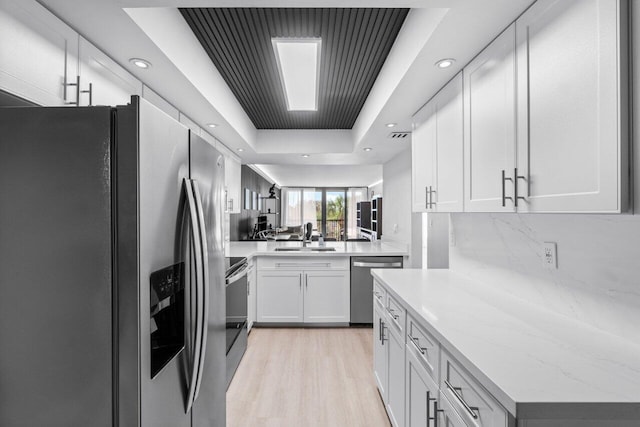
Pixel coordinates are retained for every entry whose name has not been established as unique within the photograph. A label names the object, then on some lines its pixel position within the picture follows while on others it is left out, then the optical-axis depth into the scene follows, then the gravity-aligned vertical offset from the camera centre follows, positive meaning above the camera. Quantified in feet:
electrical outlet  4.72 -0.62
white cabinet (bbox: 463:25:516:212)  4.44 +1.33
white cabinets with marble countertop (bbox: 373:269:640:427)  2.67 -1.48
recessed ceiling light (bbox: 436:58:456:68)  5.65 +2.66
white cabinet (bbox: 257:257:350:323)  12.73 -2.91
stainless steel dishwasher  12.69 -3.06
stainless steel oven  8.46 -2.79
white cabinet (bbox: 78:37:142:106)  4.83 +2.23
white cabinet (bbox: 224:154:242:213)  12.85 +1.34
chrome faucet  14.93 -0.94
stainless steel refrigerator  3.00 -0.48
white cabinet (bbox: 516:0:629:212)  2.90 +1.10
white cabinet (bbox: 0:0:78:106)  3.68 +1.99
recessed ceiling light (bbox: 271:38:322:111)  7.13 +3.68
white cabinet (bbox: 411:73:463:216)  6.04 +1.31
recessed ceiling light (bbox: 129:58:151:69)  5.72 +2.69
